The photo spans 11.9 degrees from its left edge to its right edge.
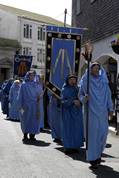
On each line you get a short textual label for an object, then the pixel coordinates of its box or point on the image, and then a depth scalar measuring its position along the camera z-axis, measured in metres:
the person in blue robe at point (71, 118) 12.01
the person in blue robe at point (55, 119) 13.98
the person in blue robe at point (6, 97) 24.14
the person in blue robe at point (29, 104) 14.43
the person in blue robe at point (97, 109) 10.27
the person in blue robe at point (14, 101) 21.81
